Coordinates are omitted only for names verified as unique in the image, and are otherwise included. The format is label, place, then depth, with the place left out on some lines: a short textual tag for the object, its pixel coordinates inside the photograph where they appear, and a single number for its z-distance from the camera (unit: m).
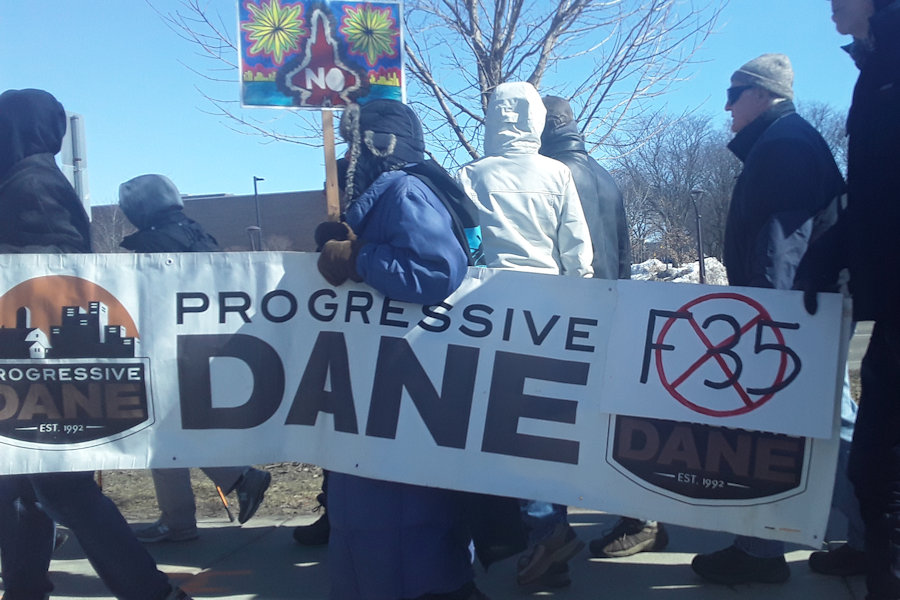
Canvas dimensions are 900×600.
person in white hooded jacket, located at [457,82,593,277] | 3.44
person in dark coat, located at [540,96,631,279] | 3.88
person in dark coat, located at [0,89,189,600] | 2.95
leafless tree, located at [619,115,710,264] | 28.37
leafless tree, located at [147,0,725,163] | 6.72
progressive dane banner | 2.70
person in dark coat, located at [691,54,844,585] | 2.95
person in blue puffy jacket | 2.57
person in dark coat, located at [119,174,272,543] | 4.10
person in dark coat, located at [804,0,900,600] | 2.39
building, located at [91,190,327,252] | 51.91
